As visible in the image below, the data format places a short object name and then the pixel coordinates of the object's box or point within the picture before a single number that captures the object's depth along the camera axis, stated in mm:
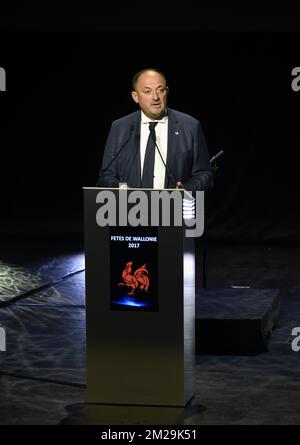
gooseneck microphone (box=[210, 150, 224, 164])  11930
